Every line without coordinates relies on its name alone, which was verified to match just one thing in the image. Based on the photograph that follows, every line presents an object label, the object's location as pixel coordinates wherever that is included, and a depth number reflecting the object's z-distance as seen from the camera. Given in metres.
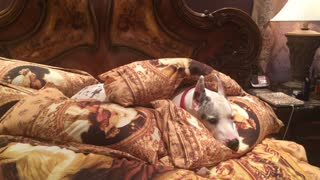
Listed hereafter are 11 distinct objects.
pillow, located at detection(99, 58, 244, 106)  1.41
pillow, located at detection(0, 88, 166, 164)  1.17
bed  1.13
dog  1.36
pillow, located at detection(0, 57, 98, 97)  1.53
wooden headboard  1.78
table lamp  2.03
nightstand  1.97
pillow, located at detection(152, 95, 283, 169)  1.23
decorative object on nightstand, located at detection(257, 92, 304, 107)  1.97
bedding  1.06
